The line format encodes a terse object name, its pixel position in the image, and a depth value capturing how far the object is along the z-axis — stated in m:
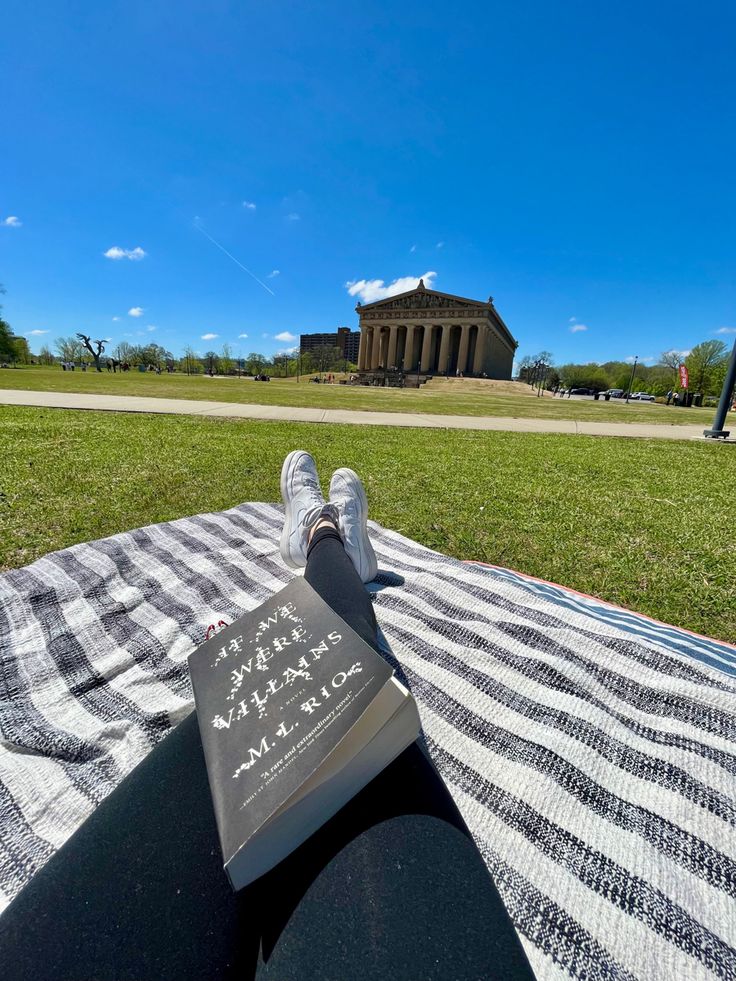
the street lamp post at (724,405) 7.71
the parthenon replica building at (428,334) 48.19
